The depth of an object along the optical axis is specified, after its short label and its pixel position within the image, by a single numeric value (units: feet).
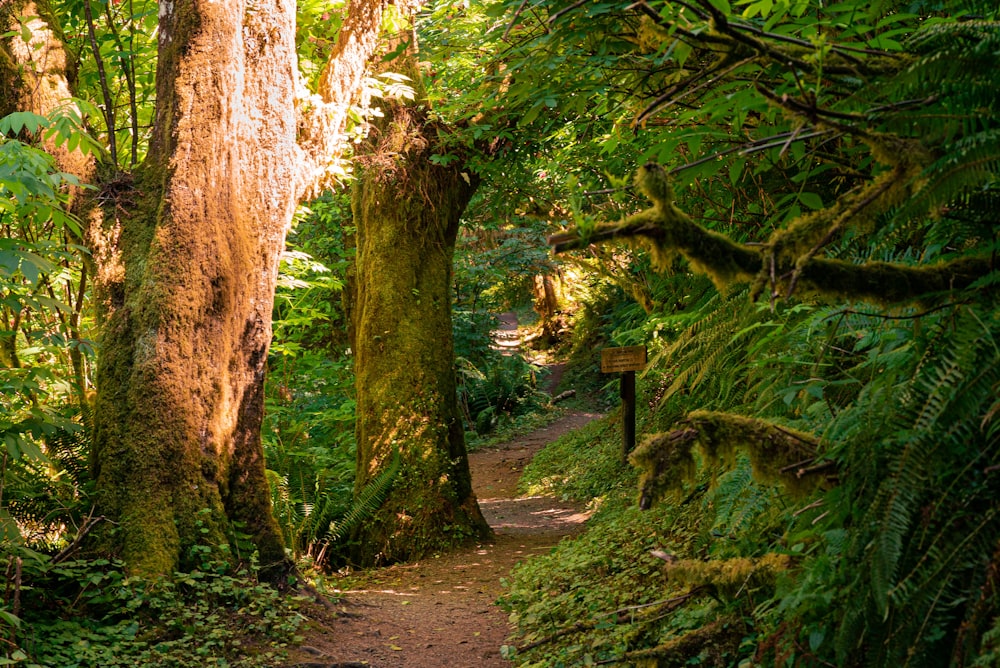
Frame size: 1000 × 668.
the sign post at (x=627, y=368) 32.86
